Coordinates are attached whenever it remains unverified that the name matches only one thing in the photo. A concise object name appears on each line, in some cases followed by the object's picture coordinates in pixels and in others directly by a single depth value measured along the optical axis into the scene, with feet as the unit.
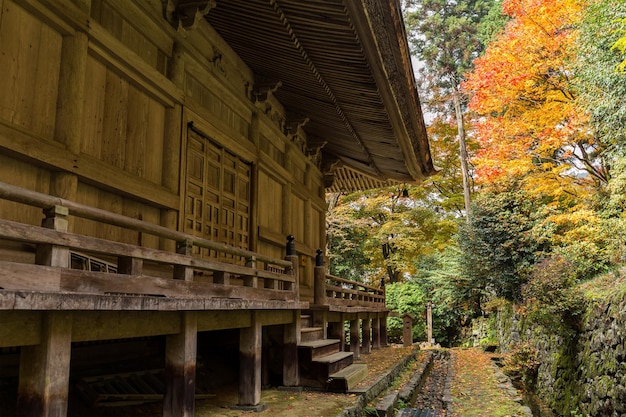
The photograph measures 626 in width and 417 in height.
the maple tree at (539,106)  52.08
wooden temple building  12.15
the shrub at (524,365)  45.78
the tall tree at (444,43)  104.53
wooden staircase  26.12
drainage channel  27.07
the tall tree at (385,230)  82.17
